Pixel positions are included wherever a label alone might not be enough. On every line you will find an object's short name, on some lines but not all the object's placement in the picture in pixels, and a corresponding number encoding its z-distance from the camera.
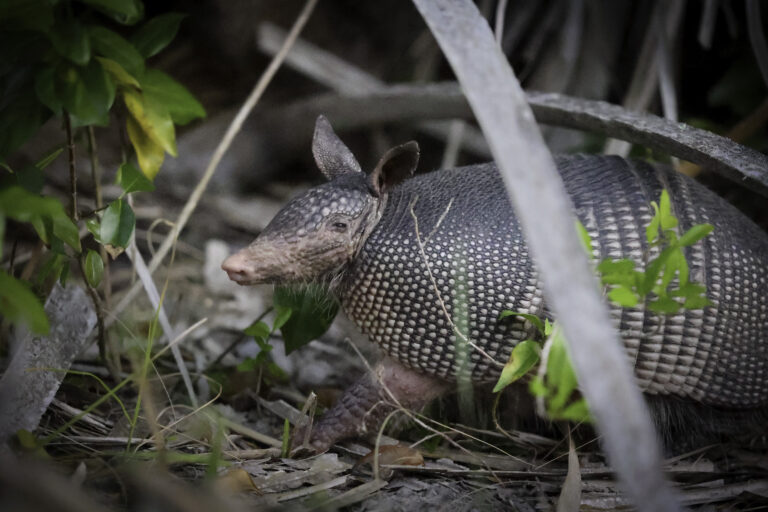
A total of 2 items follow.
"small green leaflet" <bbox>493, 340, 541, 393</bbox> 4.70
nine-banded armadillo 5.47
